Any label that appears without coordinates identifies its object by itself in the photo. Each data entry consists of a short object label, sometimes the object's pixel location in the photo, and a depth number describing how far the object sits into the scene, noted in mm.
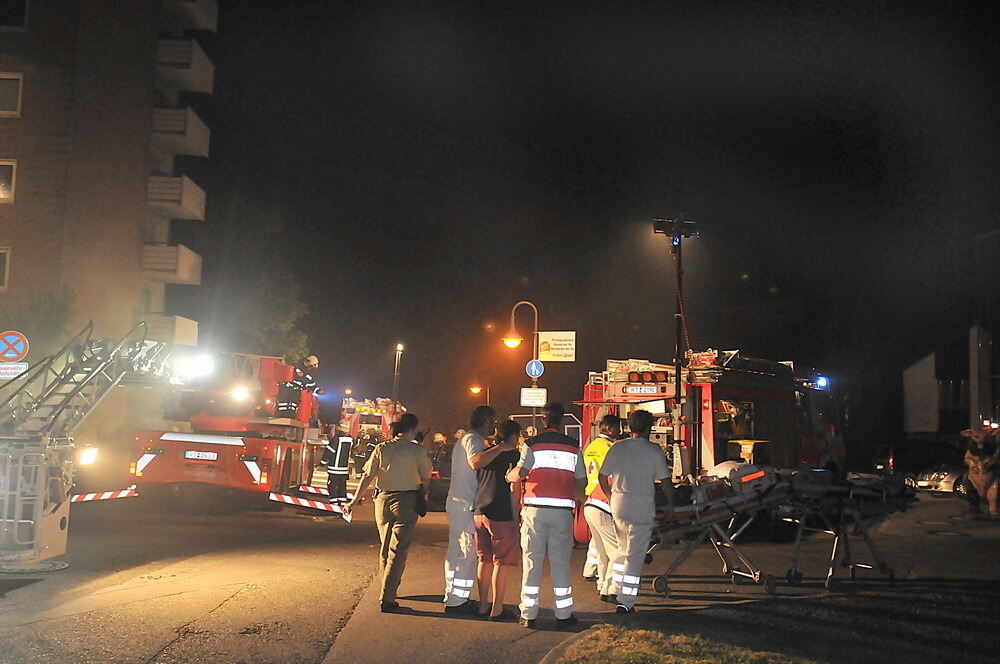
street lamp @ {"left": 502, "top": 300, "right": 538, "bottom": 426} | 25969
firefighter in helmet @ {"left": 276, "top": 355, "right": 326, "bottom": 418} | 17453
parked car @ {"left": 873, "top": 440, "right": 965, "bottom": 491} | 23969
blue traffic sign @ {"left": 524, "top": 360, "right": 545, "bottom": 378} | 24328
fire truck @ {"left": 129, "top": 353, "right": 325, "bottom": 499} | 15703
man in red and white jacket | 7855
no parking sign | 14273
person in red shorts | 8109
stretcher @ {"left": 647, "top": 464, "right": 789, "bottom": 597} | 9773
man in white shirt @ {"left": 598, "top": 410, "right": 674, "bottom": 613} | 8523
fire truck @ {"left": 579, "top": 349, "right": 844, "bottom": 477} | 16547
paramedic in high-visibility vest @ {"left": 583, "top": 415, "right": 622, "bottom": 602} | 9422
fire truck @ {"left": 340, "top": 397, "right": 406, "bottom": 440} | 29438
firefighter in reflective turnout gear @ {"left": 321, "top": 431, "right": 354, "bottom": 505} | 18047
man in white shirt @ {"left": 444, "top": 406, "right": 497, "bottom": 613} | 8414
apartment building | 29938
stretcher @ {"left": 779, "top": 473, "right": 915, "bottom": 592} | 10359
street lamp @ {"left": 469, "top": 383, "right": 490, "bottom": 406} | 52019
